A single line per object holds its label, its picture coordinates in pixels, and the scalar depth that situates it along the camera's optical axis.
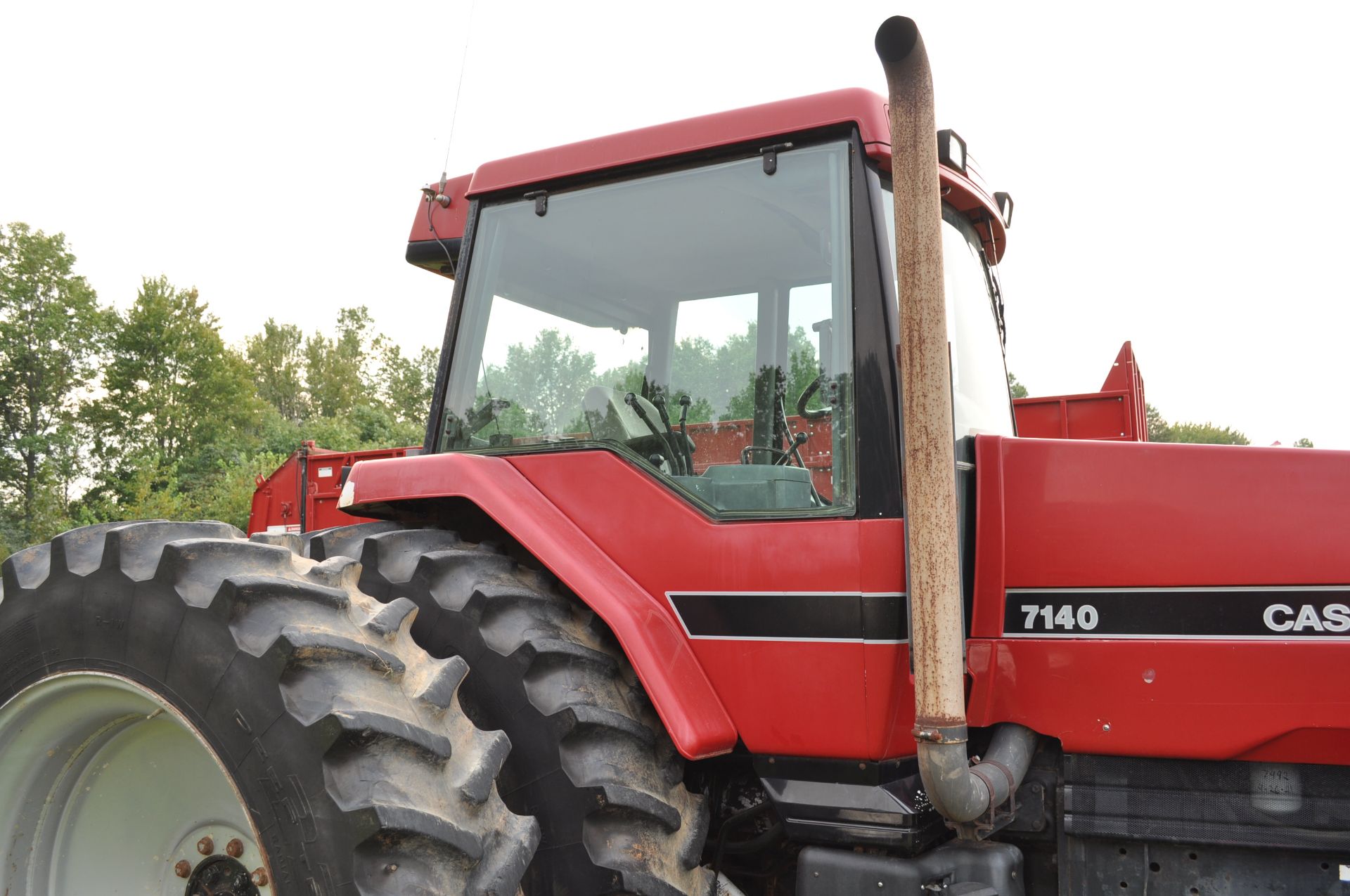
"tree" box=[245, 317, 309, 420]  53.41
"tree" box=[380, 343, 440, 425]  46.06
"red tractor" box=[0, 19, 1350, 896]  2.14
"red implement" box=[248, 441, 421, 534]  9.70
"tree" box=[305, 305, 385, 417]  53.28
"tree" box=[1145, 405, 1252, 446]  34.62
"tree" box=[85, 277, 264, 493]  36.00
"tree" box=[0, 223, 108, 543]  34.16
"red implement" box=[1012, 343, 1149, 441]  5.47
